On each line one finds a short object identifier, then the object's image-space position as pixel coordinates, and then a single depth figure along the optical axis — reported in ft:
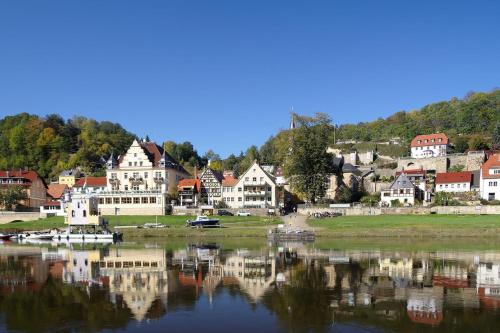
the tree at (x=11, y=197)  291.17
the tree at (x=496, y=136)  366.22
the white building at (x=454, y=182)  277.23
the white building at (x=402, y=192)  267.18
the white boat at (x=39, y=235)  217.60
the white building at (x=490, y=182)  260.01
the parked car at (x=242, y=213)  263.66
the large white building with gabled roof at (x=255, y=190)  287.07
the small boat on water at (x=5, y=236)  223.51
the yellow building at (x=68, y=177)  423.64
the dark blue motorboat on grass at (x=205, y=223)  220.43
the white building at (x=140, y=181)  277.03
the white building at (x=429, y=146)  350.84
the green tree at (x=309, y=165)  272.10
